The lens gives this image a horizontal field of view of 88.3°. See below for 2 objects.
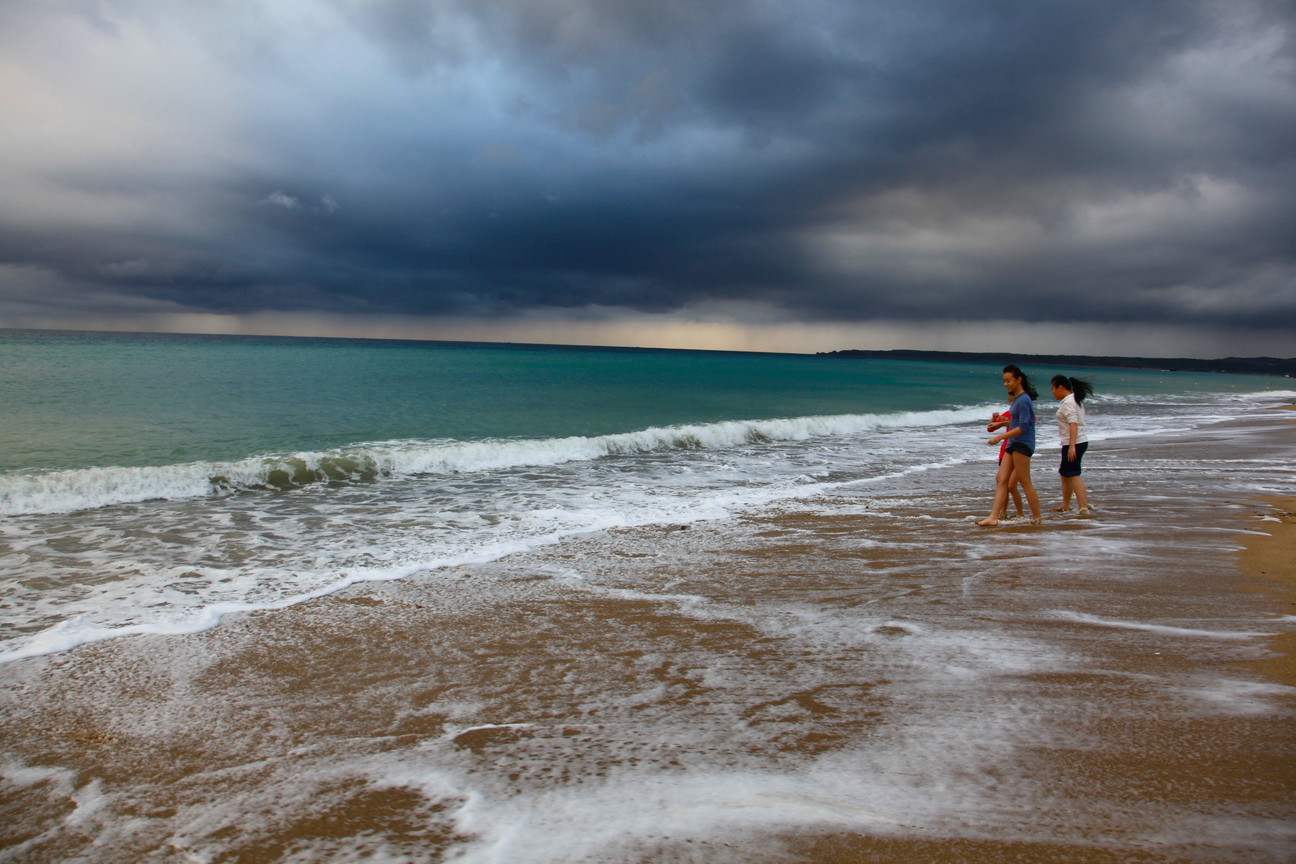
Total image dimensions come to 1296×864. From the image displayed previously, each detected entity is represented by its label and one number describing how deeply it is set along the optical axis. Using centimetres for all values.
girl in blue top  871
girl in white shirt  912
